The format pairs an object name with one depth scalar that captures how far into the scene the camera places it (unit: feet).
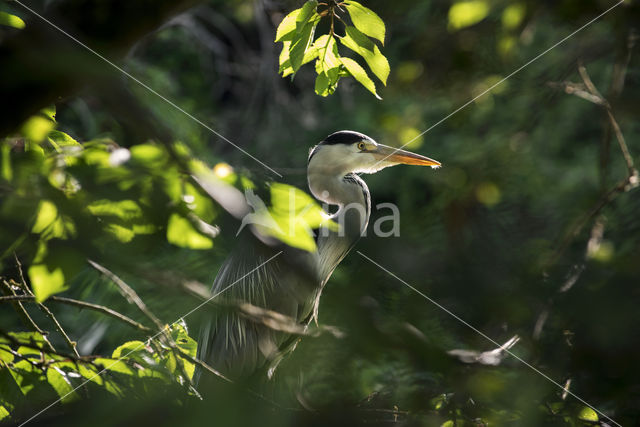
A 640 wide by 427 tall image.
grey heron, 41.07
